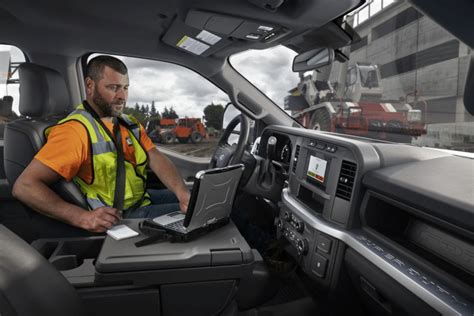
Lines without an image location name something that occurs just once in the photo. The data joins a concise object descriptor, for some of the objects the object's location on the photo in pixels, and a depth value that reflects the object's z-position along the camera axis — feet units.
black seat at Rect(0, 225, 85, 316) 2.23
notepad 4.89
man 5.83
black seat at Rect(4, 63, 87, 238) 6.25
